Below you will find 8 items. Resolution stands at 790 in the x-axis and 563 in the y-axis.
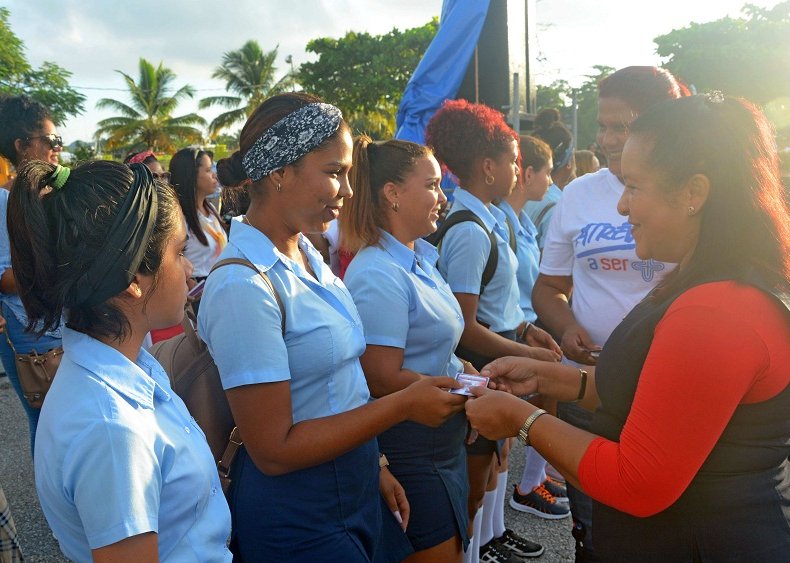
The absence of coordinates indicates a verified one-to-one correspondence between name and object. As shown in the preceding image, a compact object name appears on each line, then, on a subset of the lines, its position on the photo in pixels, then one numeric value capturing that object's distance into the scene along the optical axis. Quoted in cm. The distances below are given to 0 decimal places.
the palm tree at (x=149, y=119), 4009
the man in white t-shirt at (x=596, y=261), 287
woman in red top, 147
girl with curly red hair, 318
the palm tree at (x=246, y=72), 4319
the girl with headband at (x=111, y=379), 123
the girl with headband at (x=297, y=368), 176
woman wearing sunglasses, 344
